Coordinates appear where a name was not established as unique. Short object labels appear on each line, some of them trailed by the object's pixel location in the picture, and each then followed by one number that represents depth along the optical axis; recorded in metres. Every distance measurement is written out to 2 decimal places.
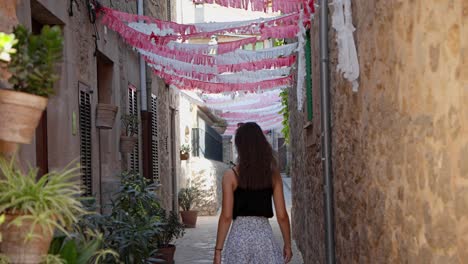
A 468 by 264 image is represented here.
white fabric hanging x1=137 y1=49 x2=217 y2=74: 9.62
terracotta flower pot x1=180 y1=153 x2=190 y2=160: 17.09
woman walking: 4.37
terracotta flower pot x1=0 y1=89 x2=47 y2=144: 2.17
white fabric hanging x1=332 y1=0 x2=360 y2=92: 4.29
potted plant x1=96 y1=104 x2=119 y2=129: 6.93
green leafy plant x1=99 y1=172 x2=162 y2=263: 5.78
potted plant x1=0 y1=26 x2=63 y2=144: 2.18
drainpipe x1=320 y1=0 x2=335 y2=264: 5.51
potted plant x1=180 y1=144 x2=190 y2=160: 17.11
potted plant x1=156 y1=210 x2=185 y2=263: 8.02
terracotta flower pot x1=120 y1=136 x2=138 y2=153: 8.12
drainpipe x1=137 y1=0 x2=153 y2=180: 10.20
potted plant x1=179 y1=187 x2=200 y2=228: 14.96
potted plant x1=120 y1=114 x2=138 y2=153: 8.12
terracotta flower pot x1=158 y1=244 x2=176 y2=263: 7.92
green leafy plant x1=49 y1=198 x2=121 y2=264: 2.50
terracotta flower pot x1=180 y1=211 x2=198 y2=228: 14.93
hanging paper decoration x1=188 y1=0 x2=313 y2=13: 6.84
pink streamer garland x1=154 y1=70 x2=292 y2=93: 11.16
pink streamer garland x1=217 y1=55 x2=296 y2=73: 9.67
